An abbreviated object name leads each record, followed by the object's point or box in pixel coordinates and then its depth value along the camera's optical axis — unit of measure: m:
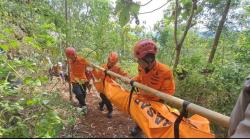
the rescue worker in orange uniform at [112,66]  3.12
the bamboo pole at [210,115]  0.82
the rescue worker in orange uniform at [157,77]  1.85
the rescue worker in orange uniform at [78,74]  3.38
